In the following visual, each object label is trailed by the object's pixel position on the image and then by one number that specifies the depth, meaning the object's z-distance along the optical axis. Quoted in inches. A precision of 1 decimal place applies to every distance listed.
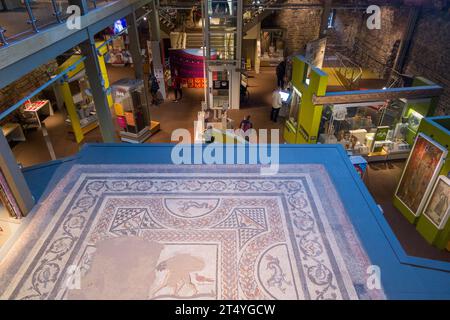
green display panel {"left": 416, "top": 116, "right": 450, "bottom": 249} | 255.6
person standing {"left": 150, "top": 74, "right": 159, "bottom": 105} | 503.8
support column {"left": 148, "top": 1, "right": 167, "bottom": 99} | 493.2
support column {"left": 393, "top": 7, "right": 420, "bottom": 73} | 459.2
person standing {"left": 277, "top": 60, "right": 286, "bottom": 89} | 530.4
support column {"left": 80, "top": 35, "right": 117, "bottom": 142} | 219.1
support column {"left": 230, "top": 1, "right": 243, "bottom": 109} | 442.3
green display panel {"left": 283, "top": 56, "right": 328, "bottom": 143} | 334.6
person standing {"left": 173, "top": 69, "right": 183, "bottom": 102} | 534.6
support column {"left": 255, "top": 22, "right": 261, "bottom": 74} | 622.8
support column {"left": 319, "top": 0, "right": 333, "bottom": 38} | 494.6
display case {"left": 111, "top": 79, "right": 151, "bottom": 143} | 372.8
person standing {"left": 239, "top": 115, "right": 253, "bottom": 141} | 385.1
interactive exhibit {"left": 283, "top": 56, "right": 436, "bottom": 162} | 355.3
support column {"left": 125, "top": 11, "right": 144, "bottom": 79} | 343.9
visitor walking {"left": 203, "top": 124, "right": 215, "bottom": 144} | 350.3
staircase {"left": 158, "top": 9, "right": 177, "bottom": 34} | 593.0
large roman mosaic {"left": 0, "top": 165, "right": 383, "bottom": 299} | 110.8
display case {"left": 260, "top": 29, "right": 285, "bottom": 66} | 684.7
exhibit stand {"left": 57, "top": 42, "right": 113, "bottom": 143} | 385.4
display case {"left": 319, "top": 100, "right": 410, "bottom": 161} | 371.2
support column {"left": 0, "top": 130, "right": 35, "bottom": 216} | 122.5
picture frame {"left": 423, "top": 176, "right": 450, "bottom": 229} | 253.9
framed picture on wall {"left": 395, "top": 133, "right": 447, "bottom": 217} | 269.3
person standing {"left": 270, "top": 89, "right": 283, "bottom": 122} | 447.5
